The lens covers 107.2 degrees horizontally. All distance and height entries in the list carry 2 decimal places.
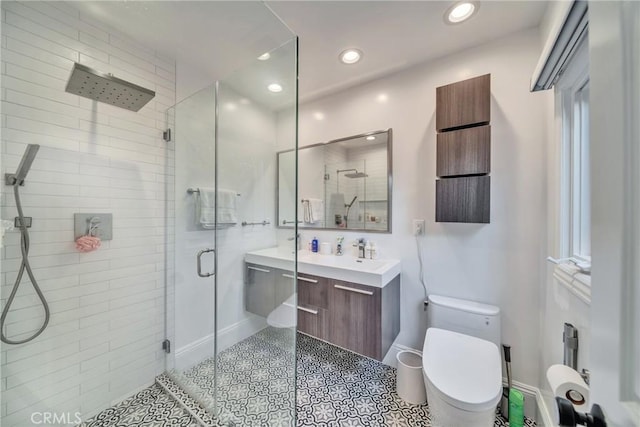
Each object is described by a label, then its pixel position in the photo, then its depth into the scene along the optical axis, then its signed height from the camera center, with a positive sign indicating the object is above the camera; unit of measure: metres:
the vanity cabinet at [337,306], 1.61 -0.72
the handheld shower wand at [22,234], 1.21 -0.11
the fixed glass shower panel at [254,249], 1.52 -0.32
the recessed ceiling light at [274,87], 1.75 +0.95
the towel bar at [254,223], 2.11 -0.10
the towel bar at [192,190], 1.89 +0.18
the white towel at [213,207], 1.87 +0.04
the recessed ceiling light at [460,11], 1.35 +1.19
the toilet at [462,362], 1.11 -0.84
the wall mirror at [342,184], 2.07 +0.27
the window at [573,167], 1.18 +0.24
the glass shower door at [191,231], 1.86 -0.15
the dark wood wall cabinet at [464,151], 1.53 +0.41
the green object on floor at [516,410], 1.38 -1.16
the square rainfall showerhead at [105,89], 1.23 +0.70
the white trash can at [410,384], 1.58 -1.17
